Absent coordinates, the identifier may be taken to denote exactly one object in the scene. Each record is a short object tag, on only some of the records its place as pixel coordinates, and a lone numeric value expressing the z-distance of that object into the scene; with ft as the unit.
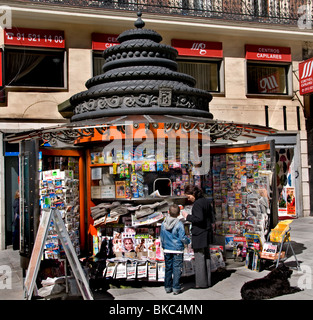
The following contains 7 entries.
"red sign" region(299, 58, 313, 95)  49.78
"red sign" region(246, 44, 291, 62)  52.03
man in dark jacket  23.21
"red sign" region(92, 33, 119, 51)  46.21
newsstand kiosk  25.35
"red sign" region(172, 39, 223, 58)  49.26
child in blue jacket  22.07
